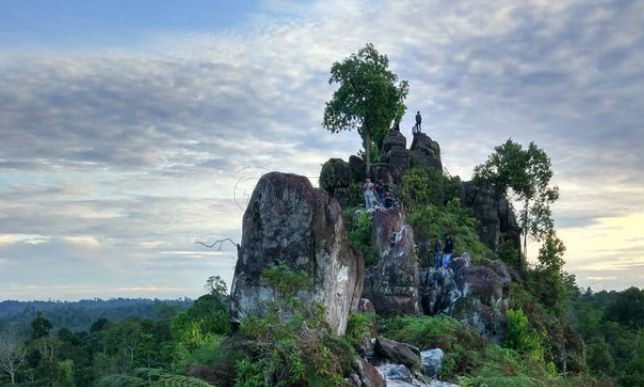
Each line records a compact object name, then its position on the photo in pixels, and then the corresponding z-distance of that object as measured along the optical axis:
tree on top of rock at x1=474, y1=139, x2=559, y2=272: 43.09
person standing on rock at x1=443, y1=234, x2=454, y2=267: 29.08
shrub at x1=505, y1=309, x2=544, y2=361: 25.12
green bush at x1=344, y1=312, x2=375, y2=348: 17.61
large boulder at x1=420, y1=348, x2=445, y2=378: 18.82
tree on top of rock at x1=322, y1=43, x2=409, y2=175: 39.22
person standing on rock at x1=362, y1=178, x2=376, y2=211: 32.56
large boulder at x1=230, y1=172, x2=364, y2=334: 16.55
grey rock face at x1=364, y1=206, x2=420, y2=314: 26.03
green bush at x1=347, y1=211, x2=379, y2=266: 27.19
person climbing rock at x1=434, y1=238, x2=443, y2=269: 29.38
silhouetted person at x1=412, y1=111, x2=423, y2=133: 48.26
